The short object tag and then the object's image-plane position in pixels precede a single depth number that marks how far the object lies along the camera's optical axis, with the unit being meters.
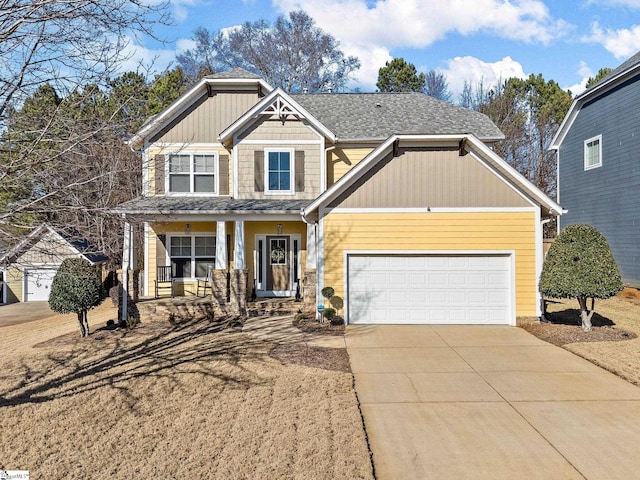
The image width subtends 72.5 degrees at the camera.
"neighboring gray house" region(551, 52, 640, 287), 17.06
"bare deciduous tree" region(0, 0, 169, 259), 5.30
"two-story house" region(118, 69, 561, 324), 12.18
